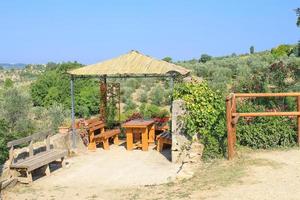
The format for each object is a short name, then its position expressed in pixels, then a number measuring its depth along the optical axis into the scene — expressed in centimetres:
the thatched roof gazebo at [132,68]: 1227
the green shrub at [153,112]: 2019
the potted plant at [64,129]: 1290
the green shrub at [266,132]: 1102
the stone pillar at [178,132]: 1091
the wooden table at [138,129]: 1284
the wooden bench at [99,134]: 1315
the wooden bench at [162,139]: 1232
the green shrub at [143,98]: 2964
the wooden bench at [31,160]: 952
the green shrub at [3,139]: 1254
